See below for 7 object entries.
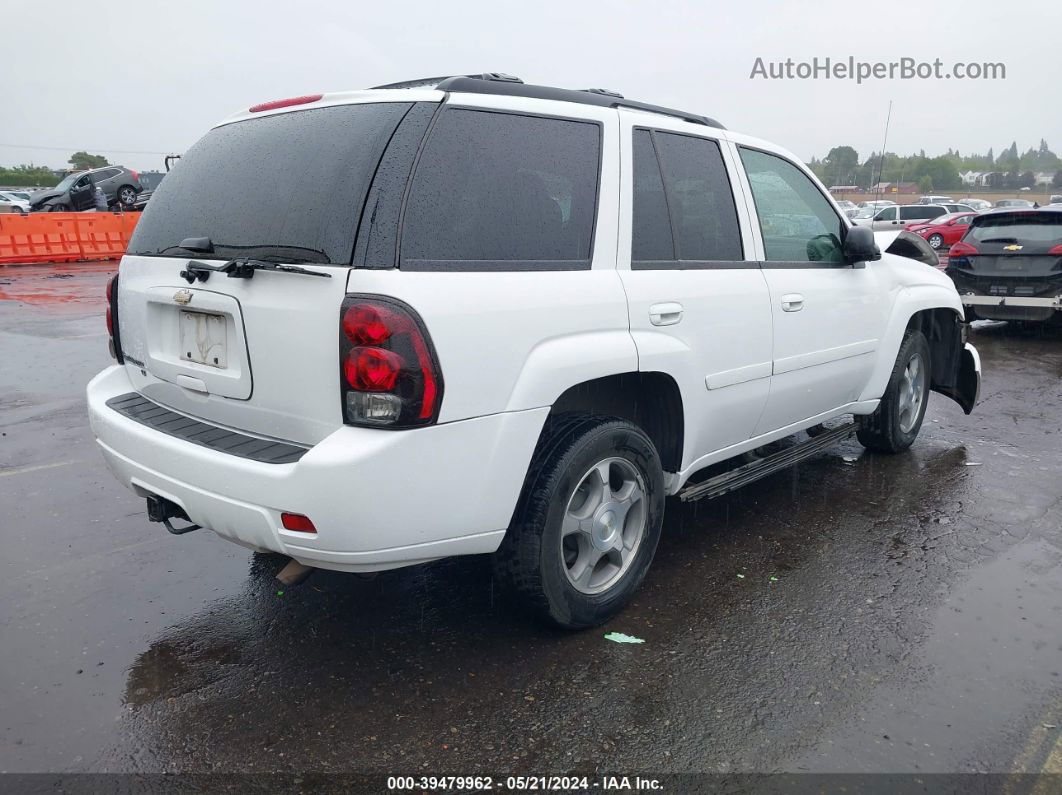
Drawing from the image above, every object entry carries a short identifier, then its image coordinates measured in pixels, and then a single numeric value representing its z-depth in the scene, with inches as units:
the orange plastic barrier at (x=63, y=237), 743.7
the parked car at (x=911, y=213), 1310.3
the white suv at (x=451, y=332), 99.3
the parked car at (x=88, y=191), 1032.2
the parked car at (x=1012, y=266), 398.6
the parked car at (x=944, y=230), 1076.5
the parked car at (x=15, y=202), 1318.9
